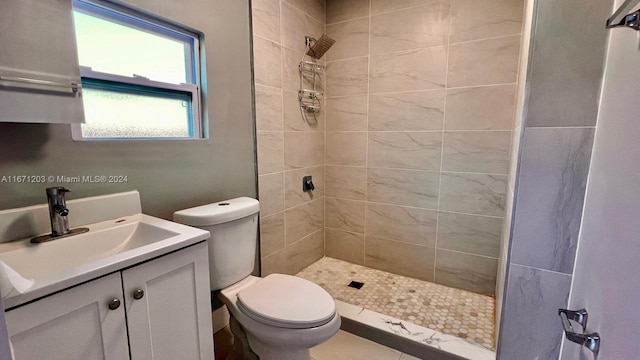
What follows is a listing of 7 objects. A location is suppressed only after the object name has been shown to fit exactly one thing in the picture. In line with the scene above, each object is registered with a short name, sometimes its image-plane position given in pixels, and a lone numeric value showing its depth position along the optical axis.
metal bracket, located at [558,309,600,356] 0.63
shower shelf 2.16
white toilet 1.17
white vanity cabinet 0.69
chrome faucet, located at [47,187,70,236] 0.98
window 1.17
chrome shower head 2.08
